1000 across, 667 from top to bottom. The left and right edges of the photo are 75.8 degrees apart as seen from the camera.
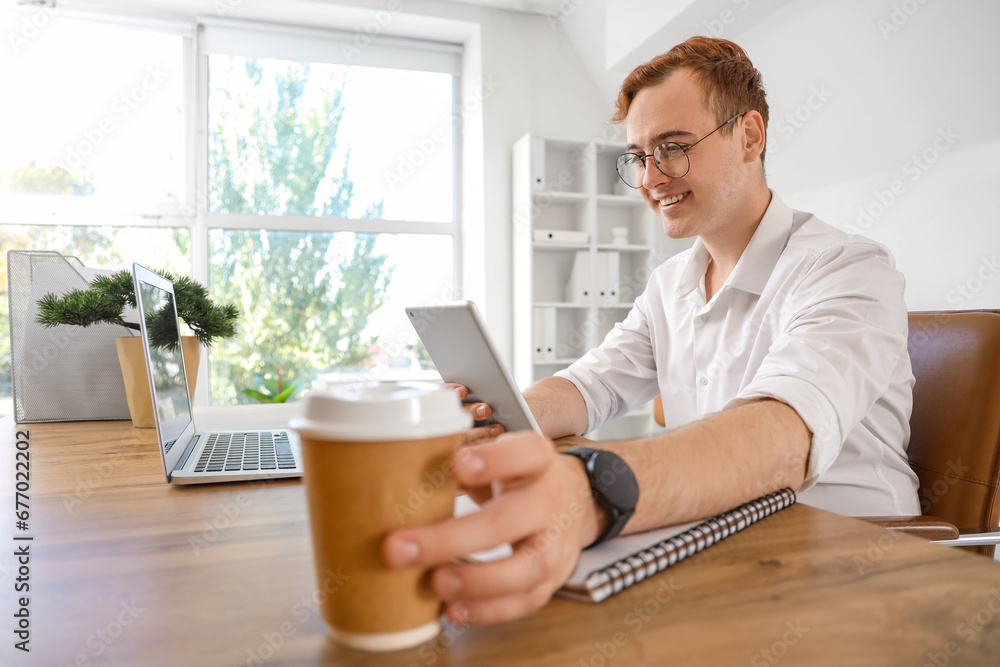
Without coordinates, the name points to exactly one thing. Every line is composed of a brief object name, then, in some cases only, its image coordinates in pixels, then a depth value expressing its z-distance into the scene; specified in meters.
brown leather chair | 1.03
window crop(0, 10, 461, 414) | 3.88
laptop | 0.84
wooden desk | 0.37
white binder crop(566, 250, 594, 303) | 4.13
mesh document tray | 1.34
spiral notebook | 0.44
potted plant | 1.24
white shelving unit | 4.10
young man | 0.38
